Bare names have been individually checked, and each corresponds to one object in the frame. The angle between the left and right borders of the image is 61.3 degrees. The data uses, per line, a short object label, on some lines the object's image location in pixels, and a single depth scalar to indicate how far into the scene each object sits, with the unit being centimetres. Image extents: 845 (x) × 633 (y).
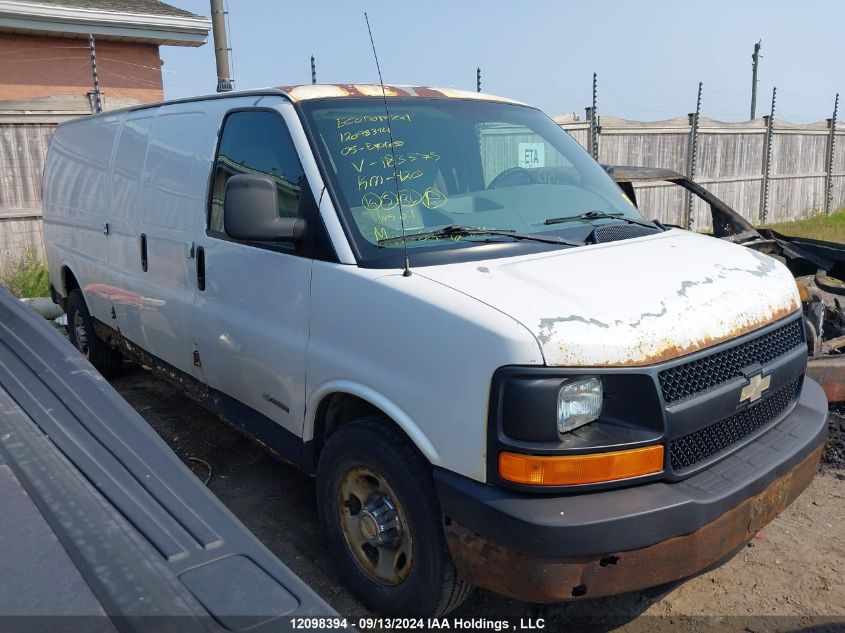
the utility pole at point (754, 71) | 3284
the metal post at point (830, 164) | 1812
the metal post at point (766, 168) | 1608
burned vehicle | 480
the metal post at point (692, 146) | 1409
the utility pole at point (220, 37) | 1116
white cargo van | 229
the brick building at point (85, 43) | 1245
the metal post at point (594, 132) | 1205
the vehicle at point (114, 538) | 131
